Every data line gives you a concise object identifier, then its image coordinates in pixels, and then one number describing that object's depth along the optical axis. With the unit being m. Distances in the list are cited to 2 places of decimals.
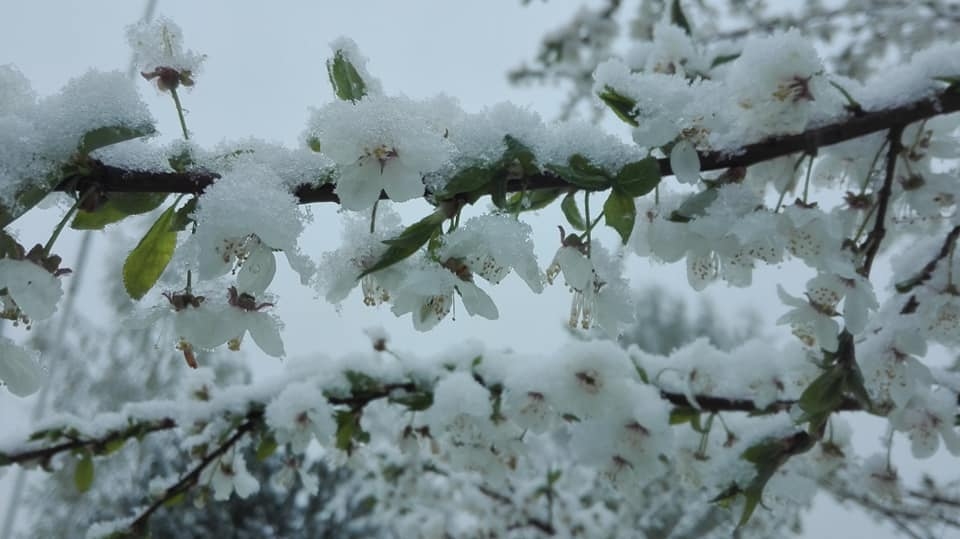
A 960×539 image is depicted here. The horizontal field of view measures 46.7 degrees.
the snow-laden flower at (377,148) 0.23
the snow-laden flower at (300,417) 0.38
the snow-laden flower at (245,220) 0.22
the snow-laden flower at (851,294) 0.28
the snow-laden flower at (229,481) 0.45
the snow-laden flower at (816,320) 0.30
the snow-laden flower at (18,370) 0.24
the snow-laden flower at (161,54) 0.26
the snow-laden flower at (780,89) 0.27
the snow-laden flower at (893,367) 0.33
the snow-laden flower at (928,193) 0.32
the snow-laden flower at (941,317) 0.32
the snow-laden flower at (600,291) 0.27
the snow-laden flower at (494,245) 0.24
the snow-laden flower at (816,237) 0.28
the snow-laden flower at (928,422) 0.37
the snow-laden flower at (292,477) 0.50
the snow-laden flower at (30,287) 0.23
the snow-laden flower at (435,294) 0.24
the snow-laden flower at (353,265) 0.25
